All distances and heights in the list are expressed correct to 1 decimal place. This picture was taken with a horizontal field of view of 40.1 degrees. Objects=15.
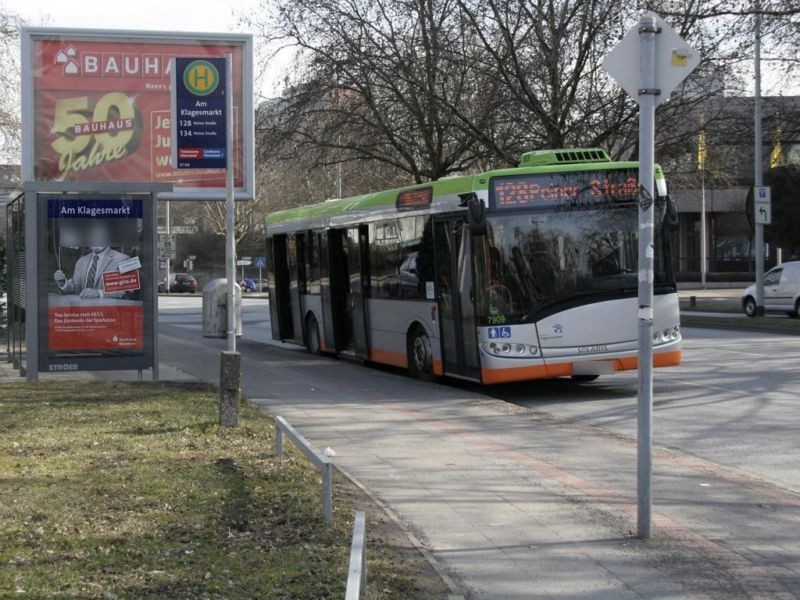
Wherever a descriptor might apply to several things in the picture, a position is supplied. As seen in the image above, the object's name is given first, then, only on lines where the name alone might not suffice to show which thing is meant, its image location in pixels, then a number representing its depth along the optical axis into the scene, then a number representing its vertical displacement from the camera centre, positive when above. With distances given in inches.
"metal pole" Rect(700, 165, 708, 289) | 2233.0 +71.4
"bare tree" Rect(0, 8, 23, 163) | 1264.8 +196.0
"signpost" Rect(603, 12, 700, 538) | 248.8 +43.5
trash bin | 769.6 -19.6
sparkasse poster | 586.6 +6.7
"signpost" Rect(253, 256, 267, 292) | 2748.5 +49.7
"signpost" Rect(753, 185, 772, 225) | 1216.8 +80.5
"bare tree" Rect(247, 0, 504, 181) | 1157.7 +213.8
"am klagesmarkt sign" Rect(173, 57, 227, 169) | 463.2 +71.0
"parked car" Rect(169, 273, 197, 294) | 2913.4 -4.4
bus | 536.4 +3.7
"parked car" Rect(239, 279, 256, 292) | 2941.9 -11.5
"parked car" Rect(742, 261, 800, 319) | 1301.7 -19.3
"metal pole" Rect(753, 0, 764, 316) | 1143.6 +107.5
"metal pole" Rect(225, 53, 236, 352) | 447.2 +25.5
